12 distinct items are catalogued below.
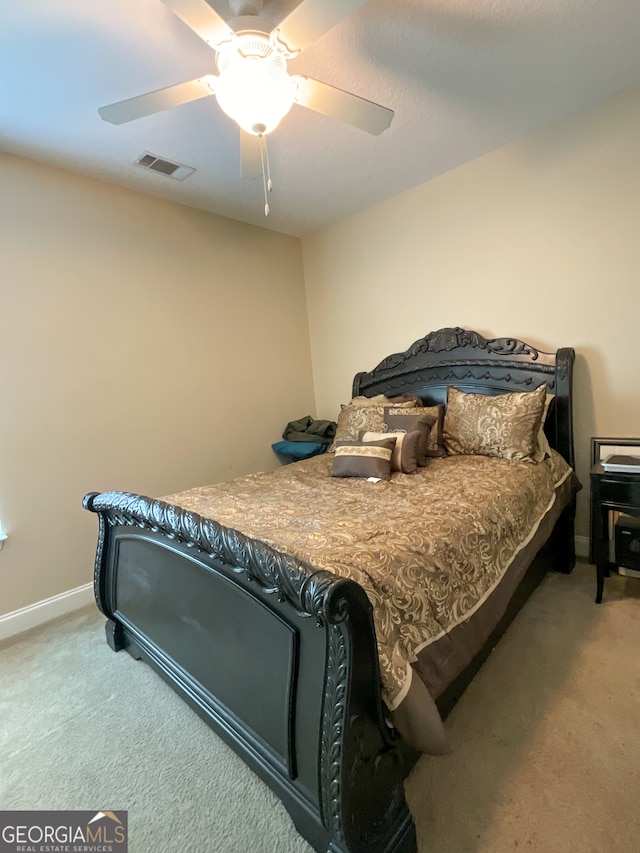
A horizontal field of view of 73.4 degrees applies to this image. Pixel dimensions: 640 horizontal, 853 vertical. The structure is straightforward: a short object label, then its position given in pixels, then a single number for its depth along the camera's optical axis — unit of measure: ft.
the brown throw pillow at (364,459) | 7.95
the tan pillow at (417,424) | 8.41
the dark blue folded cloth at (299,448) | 11.51
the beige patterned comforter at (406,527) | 4.13
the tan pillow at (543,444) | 8.11
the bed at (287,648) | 3.34
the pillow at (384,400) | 10.03
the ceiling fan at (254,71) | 4.15
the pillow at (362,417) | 9.71
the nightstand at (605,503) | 6.89
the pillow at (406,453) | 8.07
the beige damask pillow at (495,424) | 8.02
